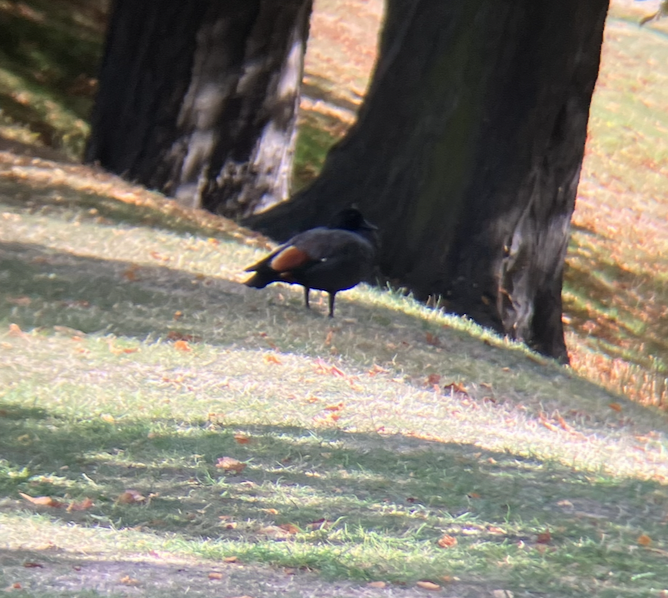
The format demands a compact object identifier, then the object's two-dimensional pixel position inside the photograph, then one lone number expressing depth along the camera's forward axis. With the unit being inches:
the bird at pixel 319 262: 743.7
